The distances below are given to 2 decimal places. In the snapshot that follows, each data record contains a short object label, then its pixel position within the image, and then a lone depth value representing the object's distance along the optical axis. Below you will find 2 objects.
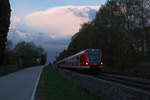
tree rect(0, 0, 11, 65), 35.75
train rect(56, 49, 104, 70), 27.53
